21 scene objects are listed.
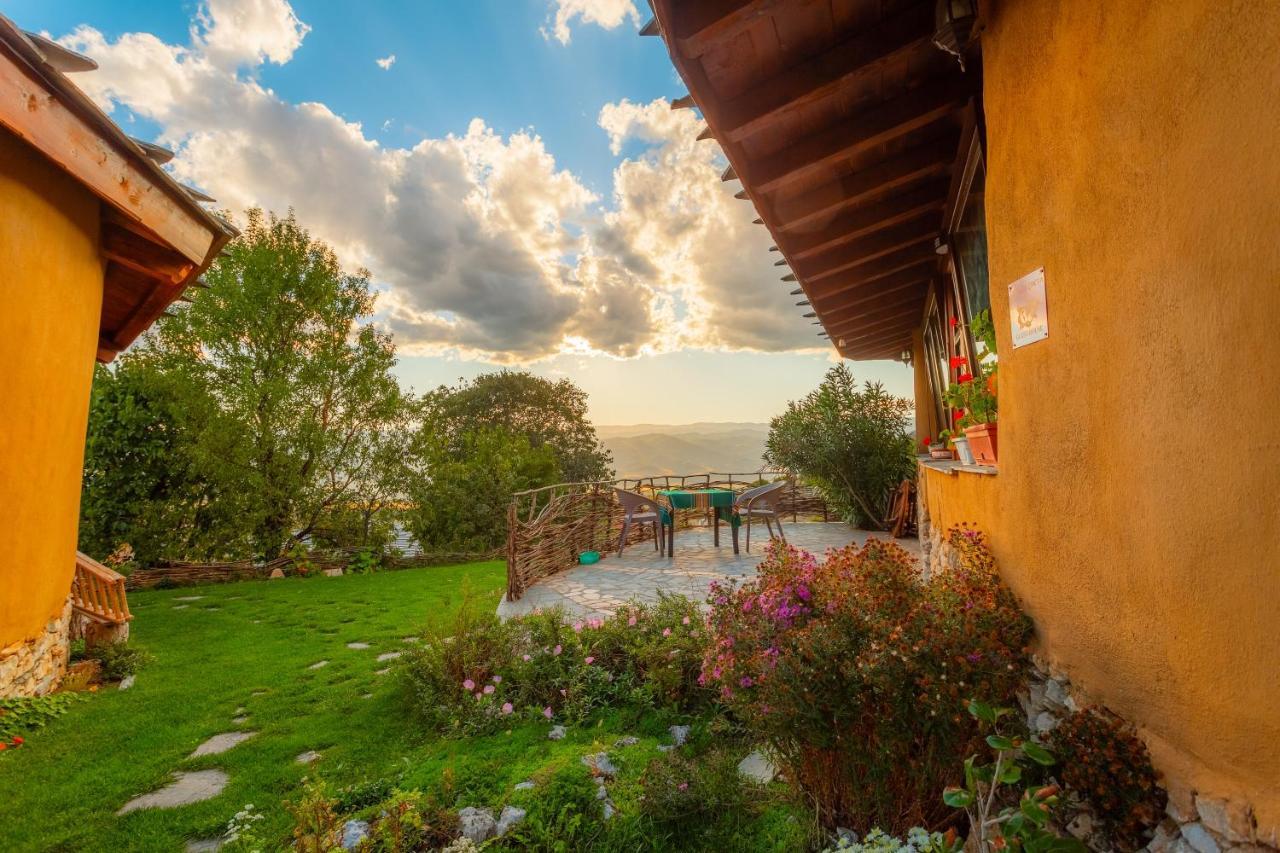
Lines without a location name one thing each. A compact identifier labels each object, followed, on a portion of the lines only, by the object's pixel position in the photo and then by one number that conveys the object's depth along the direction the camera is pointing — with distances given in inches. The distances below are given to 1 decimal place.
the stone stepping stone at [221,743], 137.2
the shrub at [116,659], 188.5
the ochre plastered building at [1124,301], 55.1
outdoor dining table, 366.3
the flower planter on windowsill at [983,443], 120.9
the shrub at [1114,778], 64.9
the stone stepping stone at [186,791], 113.8
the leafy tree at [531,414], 1034.7
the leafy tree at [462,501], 542.9
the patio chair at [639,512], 361.1
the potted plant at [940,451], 202.8
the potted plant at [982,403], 122.6
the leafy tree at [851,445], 466.6
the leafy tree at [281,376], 444.5
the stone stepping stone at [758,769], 108.7
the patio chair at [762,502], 360.8
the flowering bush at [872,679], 78.9
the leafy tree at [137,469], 378.6
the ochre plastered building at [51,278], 136.0
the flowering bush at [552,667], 147.0
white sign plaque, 92.0
